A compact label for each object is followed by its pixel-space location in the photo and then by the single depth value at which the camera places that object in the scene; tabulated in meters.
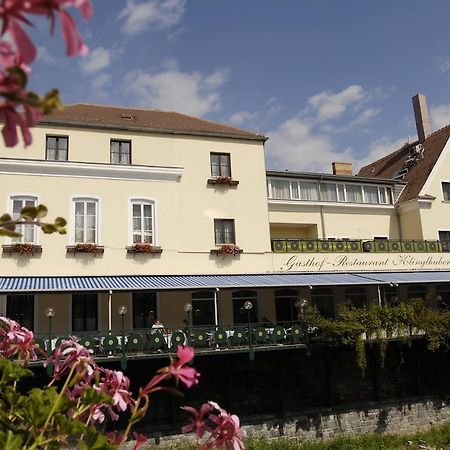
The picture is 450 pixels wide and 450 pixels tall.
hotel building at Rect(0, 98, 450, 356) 17.42
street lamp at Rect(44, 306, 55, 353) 13.92
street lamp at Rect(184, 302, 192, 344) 15.70
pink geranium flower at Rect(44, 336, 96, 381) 2.86
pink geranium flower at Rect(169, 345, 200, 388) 2.13
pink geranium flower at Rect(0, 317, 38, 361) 2.91
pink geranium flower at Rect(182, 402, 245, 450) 2.48
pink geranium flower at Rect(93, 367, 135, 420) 2.72
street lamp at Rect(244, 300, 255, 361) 15.99
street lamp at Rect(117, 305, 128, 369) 14.59
